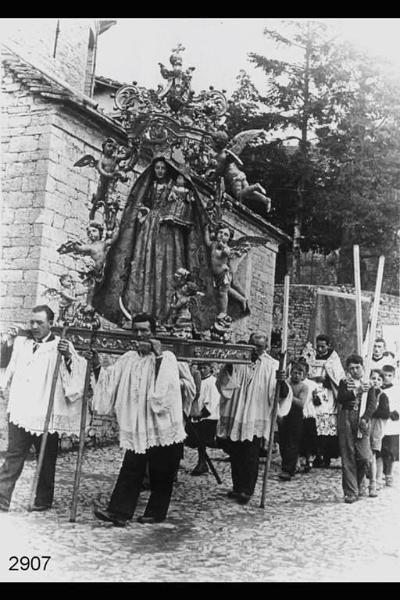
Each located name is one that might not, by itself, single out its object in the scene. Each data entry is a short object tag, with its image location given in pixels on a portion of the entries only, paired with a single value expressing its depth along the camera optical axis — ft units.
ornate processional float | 21.17
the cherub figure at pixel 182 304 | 20.86
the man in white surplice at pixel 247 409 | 22.04
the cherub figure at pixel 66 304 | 19.81
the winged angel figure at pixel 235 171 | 21.01
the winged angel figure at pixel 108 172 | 21.40
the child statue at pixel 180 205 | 22.08
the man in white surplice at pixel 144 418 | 17.49
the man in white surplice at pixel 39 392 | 18.07
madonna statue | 22.20
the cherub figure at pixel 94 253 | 21.20
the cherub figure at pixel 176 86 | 21.72
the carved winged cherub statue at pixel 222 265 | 21.56
